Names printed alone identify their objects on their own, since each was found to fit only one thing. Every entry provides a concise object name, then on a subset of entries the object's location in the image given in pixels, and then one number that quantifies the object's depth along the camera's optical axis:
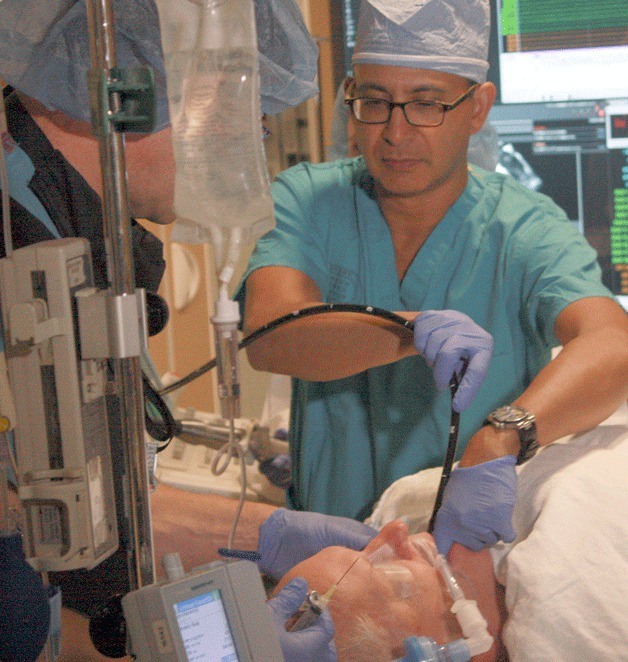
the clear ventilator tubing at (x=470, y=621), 1.26
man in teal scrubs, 1.72
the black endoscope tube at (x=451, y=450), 1.35
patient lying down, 1.30
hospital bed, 1.26
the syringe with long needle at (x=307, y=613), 1.17
